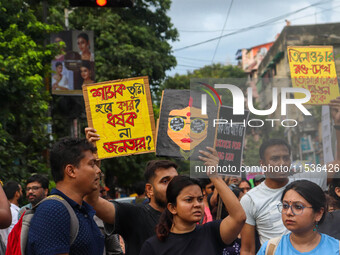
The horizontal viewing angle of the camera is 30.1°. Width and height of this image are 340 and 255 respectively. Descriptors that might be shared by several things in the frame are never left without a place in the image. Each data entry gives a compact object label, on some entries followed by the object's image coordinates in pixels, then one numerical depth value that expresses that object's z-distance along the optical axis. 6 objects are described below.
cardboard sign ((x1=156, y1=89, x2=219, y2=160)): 5.33
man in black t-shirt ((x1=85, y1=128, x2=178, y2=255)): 4.50
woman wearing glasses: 3.98
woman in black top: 4.04
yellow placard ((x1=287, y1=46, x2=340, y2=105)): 5.68
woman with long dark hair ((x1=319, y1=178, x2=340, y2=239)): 4.82
